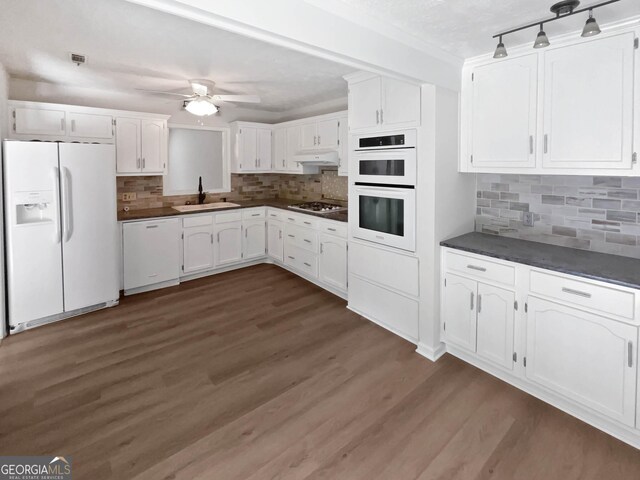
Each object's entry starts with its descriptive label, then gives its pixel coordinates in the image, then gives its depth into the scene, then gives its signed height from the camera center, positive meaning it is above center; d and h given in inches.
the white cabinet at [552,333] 76.8 -30.0
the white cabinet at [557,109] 82.8 +29.5
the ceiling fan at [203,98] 139.3 +51.0
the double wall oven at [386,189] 114.8 +10.4
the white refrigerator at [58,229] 125.4 -3.3
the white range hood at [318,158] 170.4 +31.7
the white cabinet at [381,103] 111.0 +39.7
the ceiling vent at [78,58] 118.7 +56.9
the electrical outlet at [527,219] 113.3 -0.5
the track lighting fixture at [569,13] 69.3 +44.7
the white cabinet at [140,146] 168.6 +37.5
